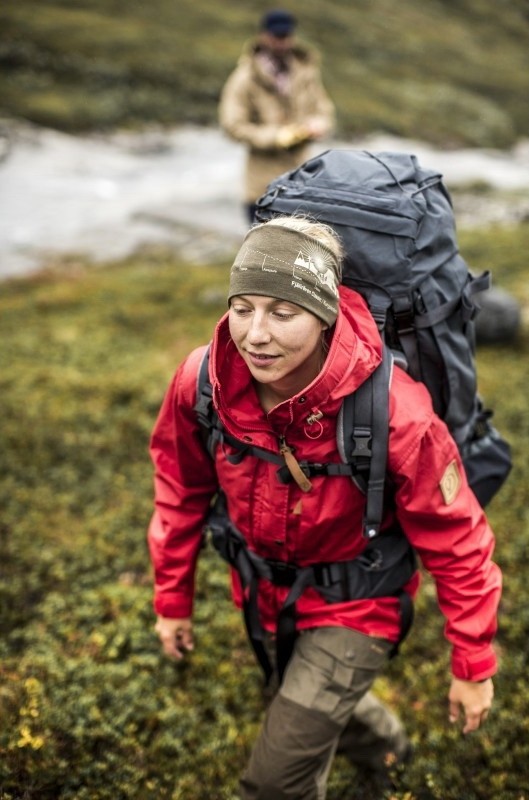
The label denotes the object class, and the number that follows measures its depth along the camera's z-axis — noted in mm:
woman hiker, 3303
